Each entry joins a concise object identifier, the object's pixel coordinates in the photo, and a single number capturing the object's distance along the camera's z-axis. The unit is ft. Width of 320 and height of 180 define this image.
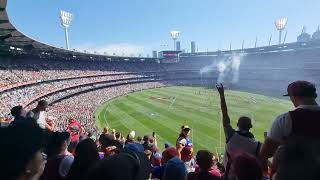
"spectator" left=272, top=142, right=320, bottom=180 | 3.65
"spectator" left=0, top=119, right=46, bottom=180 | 3.42
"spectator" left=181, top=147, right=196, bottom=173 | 9.83
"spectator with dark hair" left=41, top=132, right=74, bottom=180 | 6.78
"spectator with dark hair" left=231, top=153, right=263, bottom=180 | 4.86
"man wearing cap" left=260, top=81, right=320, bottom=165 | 5.52
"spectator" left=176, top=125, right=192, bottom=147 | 14.03
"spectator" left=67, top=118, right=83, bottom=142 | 13.61
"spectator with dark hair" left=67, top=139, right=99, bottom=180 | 5.58
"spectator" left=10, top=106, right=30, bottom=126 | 12.07
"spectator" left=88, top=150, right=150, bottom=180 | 3.50
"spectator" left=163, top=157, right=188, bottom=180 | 6.75
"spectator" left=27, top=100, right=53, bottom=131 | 13.36
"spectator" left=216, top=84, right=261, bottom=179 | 7.18
